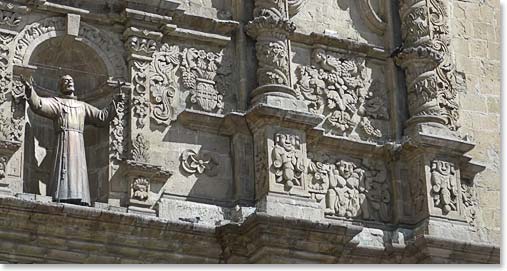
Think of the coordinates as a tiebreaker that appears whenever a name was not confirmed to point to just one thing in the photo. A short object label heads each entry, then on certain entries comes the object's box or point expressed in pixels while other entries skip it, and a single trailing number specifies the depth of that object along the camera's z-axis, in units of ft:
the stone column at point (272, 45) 57.16
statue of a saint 53.11
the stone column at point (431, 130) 58.18
